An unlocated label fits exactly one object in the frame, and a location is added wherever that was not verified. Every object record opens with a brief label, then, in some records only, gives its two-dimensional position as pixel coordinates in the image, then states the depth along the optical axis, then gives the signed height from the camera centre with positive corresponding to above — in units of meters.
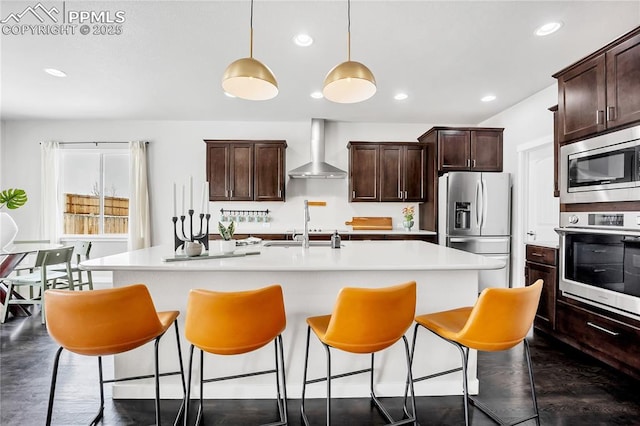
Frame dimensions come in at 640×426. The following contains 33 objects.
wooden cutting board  5.19 -0.21
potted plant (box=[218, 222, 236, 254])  2.12 -0.22
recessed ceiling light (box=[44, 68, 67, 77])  3.33 +1.46
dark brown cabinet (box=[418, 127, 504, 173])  4.57 +0.89
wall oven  2.14 -0.36
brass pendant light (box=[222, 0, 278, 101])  1.86 +0.80
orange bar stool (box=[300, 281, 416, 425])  1.46 -0.50
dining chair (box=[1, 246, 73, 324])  3.32 -0.73
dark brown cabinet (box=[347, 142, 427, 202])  4.99 +0.61
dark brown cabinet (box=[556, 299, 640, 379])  2.13 -0.92
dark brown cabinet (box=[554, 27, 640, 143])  2.16 +0.89
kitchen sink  2.89 -0.31
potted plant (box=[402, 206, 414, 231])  5.01 -0.13
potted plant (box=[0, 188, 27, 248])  3.41 -0.07
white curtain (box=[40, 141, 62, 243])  5.07 +0.35
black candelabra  2.04 -0.19
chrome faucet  2.59 -0.18
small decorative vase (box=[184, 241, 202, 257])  1.95 -0.23
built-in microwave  2.15 +0.30
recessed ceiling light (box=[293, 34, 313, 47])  2.69 +1.45
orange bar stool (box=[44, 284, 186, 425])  1.38 -0.48
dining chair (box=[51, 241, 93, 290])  4.09 -0.56
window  5.28 +0.32
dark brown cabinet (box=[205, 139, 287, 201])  4.93 +0.62
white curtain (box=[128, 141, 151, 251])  5.06 +0.26
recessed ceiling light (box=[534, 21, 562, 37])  2.53 +1.45
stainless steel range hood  4.85 +0.68
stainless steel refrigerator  4.29 -0.08
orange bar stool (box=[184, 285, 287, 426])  1.41 -0.49
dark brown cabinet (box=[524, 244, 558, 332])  2.86 -0.62
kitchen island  1.97 -0.63
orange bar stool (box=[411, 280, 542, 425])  1.48 -0.52
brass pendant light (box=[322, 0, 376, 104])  1.90 +0.80
